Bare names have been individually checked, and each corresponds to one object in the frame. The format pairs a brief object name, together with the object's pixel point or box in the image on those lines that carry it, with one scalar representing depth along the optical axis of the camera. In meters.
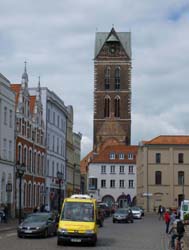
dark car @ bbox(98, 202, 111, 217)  75.85
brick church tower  143.25
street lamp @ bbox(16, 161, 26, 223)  46.78
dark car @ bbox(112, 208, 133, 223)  60.75
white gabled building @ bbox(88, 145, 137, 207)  126.56
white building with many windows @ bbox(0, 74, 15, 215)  56.38
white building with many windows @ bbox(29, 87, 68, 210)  75.69
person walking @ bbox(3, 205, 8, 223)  50.07
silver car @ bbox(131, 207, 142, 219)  73.92
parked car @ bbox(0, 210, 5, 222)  49.84
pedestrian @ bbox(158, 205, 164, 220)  75.49
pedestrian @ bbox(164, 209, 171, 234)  43.25
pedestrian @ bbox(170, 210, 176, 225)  41.81
